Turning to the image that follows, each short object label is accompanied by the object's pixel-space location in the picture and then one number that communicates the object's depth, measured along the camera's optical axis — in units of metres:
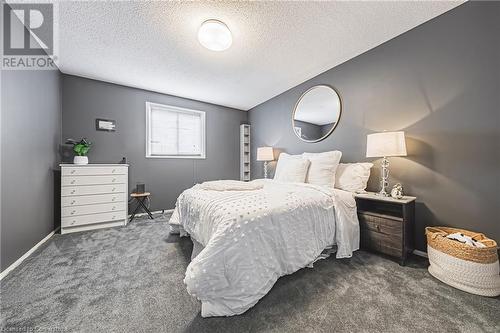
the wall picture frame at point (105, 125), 3.24
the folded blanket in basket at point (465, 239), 1.46
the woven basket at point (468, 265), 1.36
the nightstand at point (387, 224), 1.77
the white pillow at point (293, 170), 2.65
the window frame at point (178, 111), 3.66
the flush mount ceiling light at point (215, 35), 1.88
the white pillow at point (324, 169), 2.45
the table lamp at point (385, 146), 1.88
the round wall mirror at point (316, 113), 2.86
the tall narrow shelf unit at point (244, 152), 4.77
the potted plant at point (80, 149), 2.86
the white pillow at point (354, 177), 2.28
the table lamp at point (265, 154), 3.86
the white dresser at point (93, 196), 2.62
